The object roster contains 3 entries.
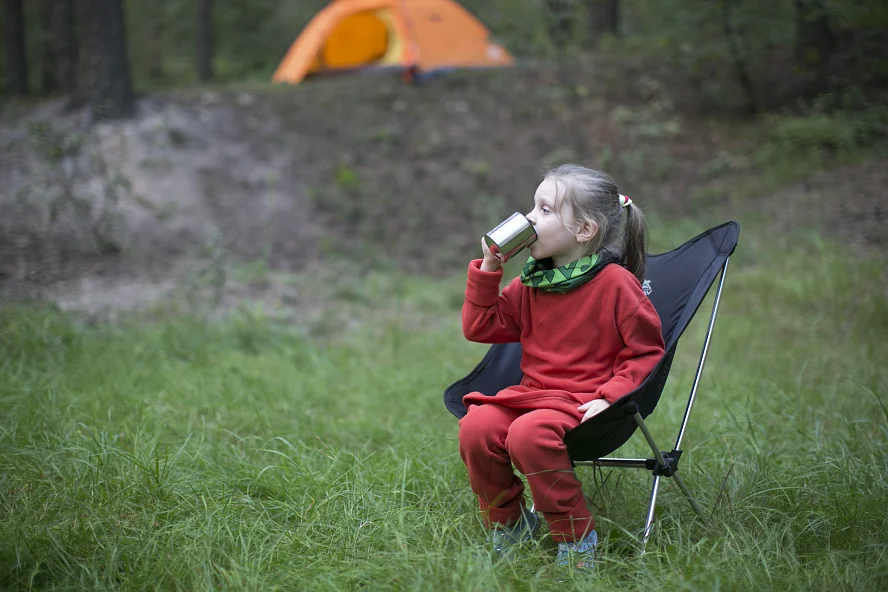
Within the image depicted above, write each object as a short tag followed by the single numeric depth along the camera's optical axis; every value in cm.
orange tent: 943
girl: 217
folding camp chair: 210
